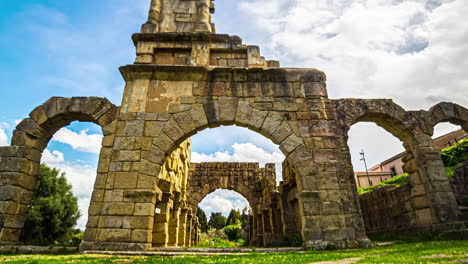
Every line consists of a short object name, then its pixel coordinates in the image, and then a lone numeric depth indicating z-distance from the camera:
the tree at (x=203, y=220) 28.95
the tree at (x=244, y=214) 29.39
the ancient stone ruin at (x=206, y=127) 5.48
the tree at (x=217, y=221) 35.94
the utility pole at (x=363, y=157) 35.89
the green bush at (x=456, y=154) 11.72
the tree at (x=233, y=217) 32.61
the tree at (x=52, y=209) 14.98
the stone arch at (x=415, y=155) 6.71
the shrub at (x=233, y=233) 22.67
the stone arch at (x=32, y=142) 6.01
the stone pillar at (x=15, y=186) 5.84
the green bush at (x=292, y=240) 6.09
